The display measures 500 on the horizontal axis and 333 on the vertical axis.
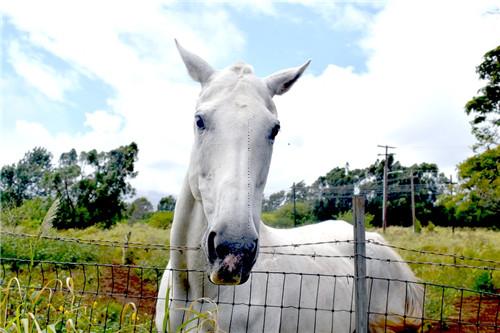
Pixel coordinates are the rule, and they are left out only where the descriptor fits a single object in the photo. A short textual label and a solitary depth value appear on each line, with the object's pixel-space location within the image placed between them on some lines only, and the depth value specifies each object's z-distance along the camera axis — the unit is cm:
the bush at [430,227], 2553
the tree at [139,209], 3810
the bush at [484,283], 888
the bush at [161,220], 2462
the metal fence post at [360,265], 268
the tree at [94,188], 2997
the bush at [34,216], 1171
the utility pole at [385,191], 2847
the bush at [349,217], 2268
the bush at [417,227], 2458
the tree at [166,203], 5250
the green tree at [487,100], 1784
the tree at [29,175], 2800
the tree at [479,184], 1689
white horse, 194
